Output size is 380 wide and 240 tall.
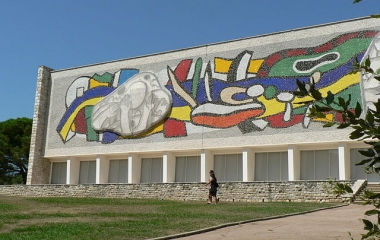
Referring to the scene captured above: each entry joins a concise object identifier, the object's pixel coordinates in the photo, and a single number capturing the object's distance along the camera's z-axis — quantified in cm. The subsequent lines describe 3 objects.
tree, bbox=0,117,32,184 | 4822
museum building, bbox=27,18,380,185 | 2828
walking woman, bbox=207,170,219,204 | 2036
